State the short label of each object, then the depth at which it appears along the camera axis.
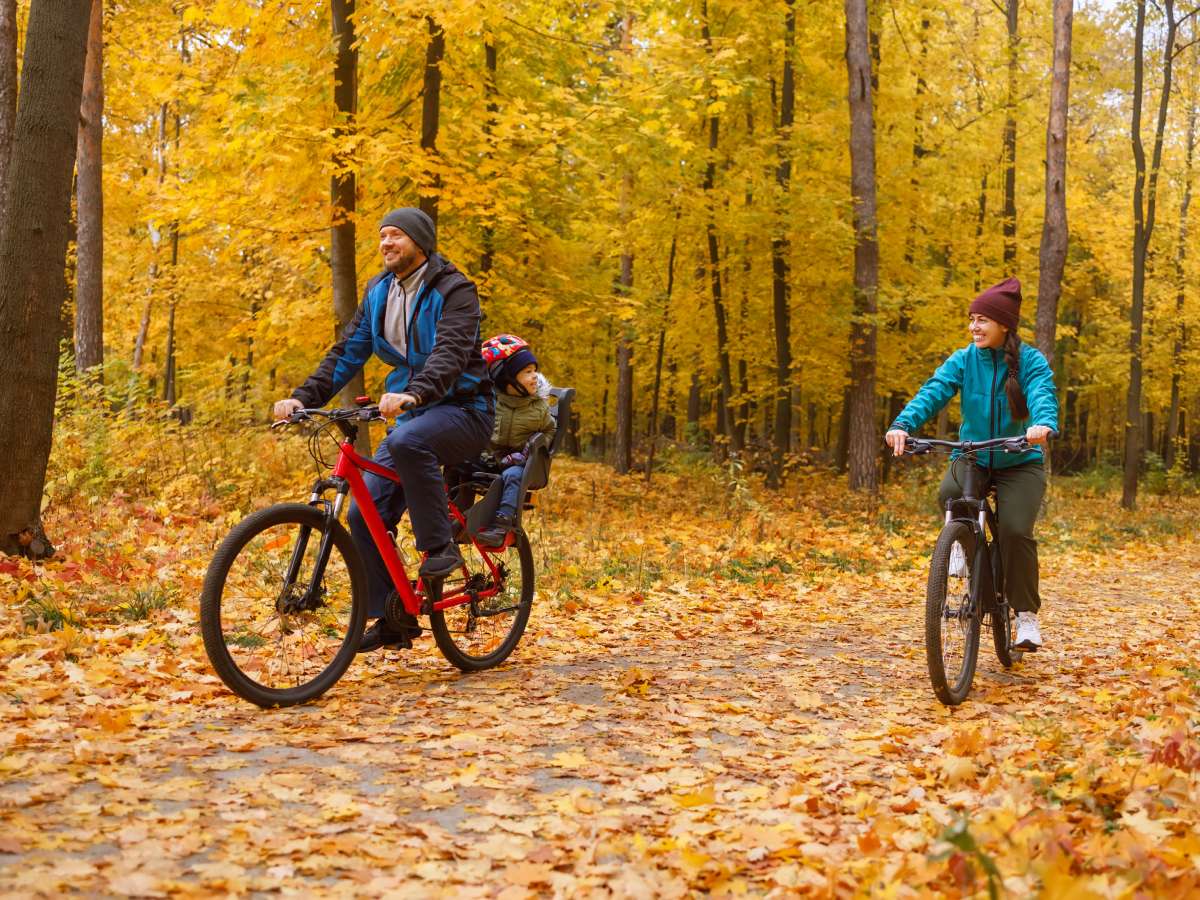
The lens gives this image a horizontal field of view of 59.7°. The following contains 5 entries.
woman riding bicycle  5.70
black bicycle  5.08
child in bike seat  5.62
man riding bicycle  4.94
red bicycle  4.44
